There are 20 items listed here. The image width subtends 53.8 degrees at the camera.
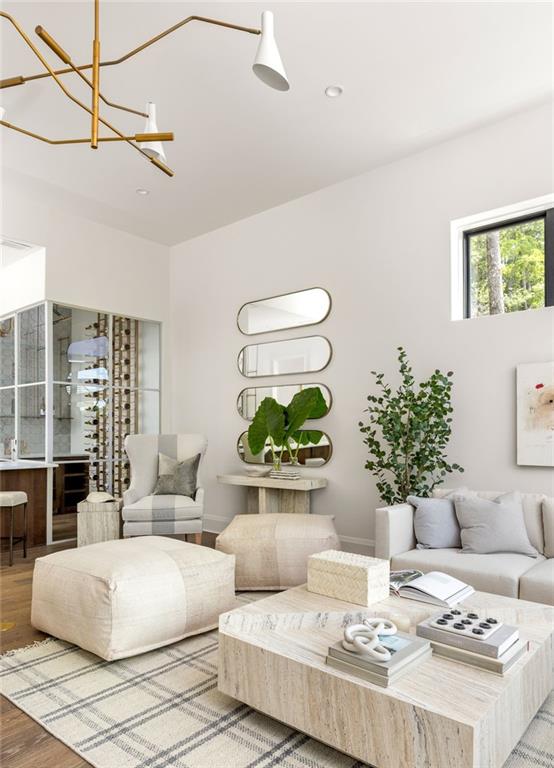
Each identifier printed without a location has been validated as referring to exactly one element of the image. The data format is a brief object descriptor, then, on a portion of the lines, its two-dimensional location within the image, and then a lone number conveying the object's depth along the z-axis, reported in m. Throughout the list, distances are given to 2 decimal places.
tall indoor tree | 3.54
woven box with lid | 2.11
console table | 4.32
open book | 2.13
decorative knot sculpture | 1.59
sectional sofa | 2.50
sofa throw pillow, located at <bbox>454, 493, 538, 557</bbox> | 2.87
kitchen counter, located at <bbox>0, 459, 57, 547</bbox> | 4.66
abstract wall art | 3.30
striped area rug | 1.69
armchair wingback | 4.06
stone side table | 4.25
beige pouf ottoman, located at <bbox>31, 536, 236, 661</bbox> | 2.29
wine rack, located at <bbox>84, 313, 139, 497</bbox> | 5.26
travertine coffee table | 1.40
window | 3.58
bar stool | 4.09
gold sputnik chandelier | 1.92
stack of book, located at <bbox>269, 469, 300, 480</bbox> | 4.47
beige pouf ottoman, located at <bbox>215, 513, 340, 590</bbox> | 3.28
